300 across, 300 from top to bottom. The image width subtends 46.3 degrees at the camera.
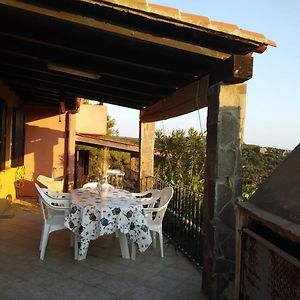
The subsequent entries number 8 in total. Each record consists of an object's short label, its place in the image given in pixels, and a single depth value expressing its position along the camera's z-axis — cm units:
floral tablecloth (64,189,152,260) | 445
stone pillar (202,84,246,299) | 361
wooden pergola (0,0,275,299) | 313
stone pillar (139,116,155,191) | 813
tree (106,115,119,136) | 2320
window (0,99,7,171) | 756
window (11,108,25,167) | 886
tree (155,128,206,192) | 1041
